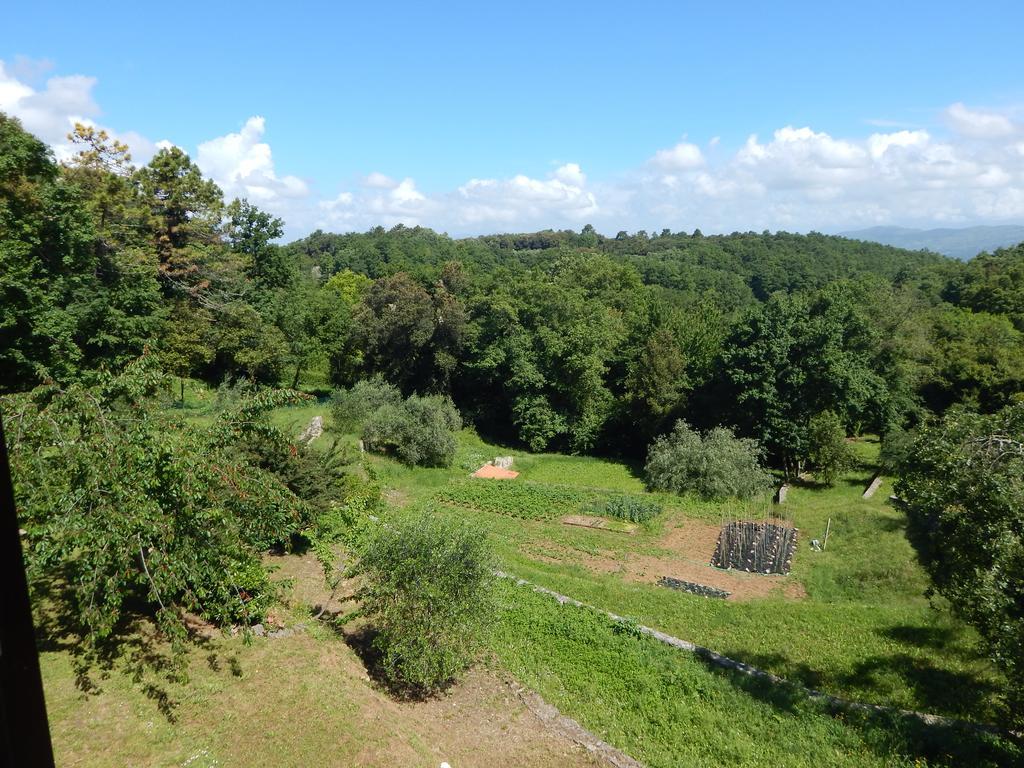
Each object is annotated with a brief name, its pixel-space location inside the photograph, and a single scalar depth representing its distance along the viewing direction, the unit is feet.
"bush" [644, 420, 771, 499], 76.95
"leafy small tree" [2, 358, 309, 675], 22.43
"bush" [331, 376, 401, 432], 89.45
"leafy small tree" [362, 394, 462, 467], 85.87
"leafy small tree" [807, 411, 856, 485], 83.56
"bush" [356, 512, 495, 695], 30.73
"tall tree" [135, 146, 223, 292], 92.38
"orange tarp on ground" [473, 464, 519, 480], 86.28
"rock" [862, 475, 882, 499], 81.20
